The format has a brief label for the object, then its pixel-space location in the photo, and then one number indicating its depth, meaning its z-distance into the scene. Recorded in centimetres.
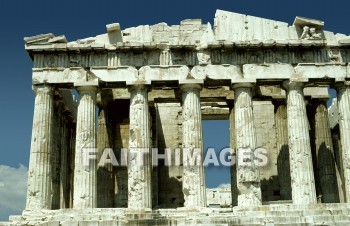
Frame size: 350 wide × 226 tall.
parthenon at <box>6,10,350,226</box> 2398
